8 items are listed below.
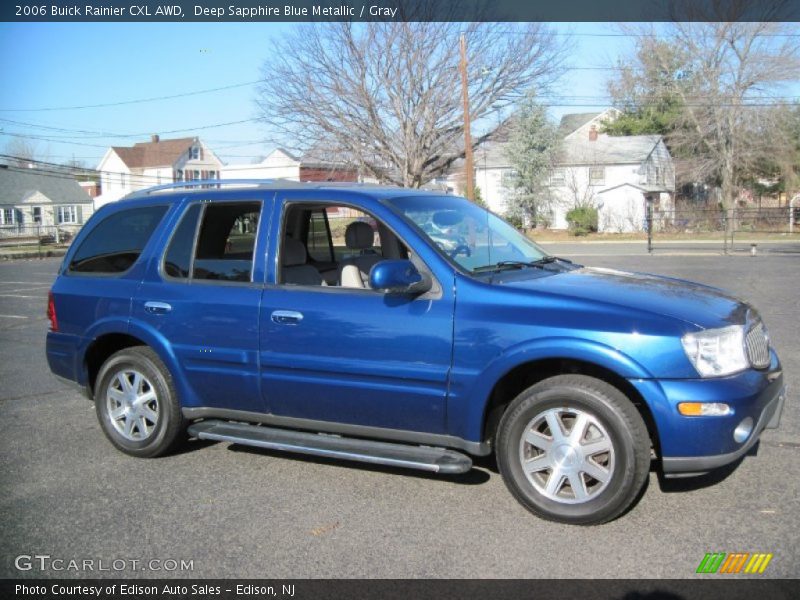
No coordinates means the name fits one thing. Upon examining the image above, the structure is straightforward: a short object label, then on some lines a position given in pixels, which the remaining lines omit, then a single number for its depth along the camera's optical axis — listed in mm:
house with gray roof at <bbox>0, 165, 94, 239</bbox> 62438
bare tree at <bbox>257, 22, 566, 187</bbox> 41031
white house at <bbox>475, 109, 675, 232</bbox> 50875
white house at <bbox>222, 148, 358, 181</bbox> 44562
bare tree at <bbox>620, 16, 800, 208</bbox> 44219
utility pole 31312
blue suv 4055
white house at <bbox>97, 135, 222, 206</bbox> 71000
